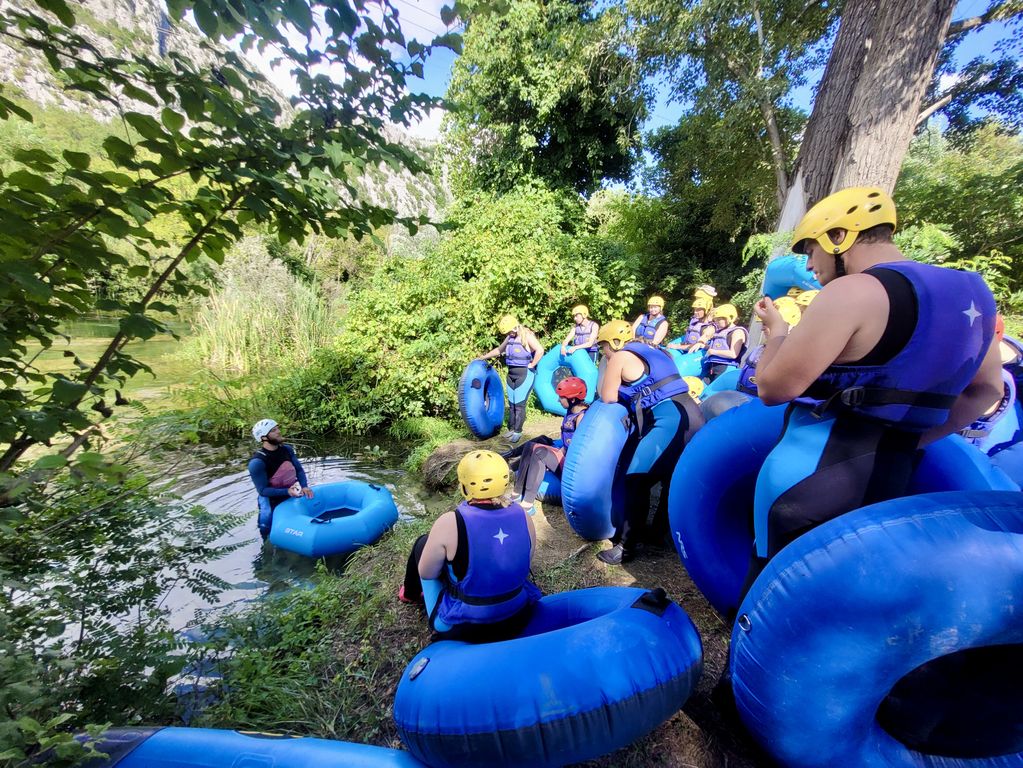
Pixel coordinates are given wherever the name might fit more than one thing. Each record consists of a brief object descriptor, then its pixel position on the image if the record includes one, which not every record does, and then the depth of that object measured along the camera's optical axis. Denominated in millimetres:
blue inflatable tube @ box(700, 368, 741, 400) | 4758
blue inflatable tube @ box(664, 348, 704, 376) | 6762
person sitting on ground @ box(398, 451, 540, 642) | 1995
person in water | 4148
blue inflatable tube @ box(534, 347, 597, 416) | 7277
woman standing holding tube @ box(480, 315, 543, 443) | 6609
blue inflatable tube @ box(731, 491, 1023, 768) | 1141
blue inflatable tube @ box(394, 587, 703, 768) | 1445
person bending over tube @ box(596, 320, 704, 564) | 3004
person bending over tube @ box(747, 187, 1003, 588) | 1270
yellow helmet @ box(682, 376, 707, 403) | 4789
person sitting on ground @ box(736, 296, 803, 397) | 2434
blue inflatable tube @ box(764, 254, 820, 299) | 2569
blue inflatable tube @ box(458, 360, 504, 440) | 6418
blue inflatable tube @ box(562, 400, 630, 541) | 2969
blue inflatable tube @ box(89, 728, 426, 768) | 1508
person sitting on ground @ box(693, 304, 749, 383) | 5695
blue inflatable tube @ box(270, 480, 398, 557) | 3918
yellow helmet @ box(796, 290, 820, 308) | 2451
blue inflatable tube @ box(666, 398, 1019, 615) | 2123
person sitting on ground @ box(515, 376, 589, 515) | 4188
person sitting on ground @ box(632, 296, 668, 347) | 6941
